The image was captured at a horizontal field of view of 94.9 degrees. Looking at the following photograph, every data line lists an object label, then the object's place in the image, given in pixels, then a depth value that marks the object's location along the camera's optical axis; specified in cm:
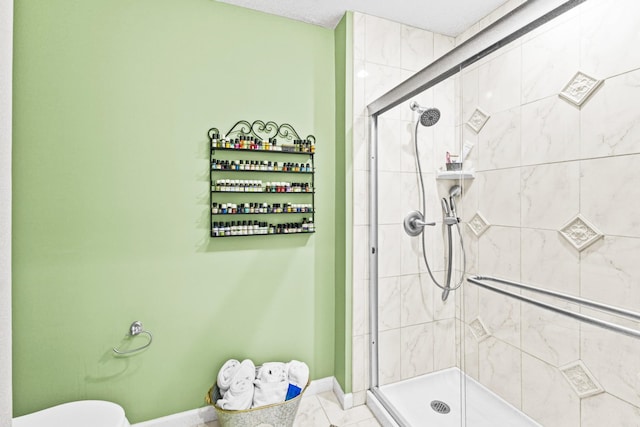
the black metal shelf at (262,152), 162
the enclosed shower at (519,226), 86
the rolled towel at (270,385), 150
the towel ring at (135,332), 148
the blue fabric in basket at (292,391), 155
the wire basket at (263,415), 141
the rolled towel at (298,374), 163
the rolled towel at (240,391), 145
